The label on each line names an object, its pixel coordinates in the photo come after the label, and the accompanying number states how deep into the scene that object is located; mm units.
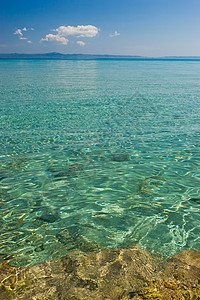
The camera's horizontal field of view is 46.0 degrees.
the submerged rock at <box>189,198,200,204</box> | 5766
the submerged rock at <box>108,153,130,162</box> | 8376
